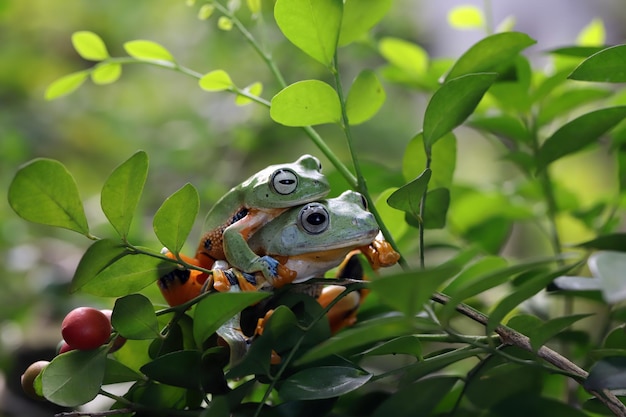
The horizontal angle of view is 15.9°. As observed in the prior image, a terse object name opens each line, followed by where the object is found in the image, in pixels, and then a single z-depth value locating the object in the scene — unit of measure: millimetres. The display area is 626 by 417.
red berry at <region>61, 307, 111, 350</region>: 521
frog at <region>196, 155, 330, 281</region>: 532
